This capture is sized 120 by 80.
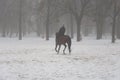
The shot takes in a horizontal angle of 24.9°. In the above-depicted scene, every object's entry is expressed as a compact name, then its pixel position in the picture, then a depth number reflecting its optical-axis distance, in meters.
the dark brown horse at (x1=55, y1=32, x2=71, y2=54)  21.03
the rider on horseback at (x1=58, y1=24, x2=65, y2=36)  21.08
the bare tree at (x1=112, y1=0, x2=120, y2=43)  33.53
